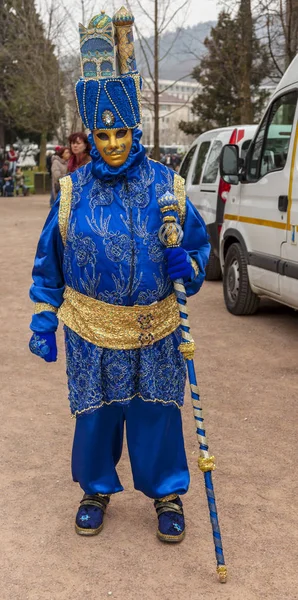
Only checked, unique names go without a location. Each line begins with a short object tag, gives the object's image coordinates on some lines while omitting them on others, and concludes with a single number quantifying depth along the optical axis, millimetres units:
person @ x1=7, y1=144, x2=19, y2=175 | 23491
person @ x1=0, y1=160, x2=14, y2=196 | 24562
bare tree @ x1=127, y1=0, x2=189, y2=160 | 17375
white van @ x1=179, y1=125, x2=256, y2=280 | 8609
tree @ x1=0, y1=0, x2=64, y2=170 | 22953
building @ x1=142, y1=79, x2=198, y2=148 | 111244
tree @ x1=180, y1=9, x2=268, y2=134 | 14852
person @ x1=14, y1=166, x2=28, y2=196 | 25578
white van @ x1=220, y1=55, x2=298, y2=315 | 5859
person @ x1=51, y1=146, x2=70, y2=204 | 11094
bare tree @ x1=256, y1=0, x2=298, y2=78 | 12695
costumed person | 2844
